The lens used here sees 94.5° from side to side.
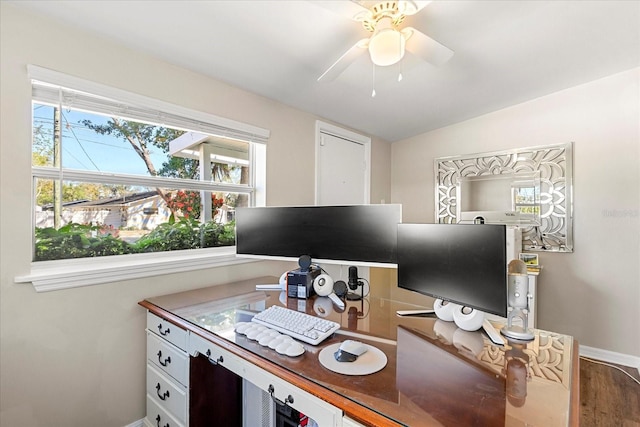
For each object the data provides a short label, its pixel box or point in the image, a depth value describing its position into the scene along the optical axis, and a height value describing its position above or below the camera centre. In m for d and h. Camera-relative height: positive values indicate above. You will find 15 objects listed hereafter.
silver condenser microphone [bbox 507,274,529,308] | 1.15 -0.29
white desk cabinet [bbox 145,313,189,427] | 1.37 -0.81
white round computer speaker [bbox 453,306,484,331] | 1.21 -0.44
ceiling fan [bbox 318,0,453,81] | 1.29 +0.85
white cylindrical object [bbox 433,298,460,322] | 1.32 -0.44
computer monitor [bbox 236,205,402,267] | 1.62 -0.12
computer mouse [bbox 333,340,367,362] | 0.97 -0.46
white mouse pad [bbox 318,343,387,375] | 0.91 -0.48
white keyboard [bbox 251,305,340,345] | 1.13 -0.46
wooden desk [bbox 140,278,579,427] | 0.72 -0.49
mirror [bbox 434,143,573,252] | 2.78 +0.23
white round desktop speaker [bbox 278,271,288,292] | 1.84 -0.44
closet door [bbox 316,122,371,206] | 2.84 +0.48
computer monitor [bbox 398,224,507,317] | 1.07 -0.20
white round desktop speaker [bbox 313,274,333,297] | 1.73 -0.43
